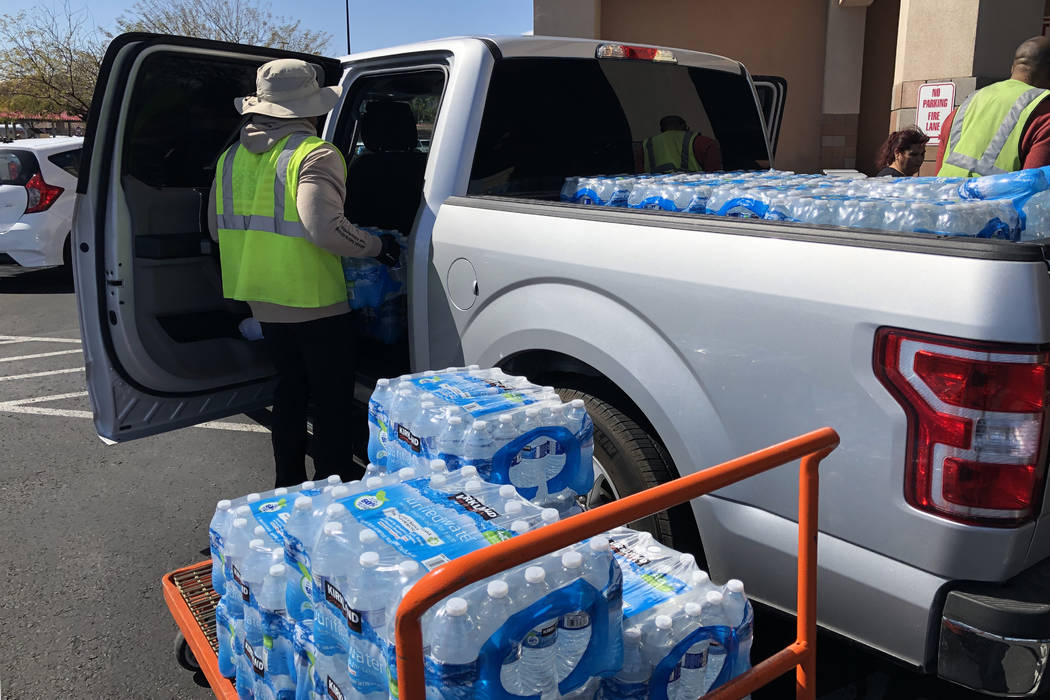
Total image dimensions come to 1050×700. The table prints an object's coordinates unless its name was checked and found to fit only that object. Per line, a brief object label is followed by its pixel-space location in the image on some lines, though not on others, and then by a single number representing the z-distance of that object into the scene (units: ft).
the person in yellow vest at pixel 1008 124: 13.96
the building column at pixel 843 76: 45.42
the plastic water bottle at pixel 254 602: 6.97
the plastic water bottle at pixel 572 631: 5.54
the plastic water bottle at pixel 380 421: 8.81
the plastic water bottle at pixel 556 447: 8.06
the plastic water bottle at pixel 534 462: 8.00
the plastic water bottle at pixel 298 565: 6.33
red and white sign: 28.17
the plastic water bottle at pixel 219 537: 7.66
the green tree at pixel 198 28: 97.86
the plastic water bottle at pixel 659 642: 6.21
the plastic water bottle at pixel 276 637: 6.62
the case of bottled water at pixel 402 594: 5.28
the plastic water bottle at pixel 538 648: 5.38
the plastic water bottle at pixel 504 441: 7.86
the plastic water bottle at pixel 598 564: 5.70
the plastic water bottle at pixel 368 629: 5.49
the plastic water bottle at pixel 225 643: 7.59
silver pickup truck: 6.03
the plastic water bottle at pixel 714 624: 6.40
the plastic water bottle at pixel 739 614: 6.50
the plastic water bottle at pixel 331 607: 5.74
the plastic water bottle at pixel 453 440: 7.87
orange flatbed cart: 4.56
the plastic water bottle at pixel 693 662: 6.32
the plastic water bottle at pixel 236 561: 7.20
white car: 32.30
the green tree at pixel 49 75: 99.50
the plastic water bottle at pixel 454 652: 5.13
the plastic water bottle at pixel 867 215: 8.34
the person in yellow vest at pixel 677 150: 13.65
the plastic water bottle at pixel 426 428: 8.09
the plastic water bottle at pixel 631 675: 6.12
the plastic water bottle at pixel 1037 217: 7.88
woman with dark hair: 19.25
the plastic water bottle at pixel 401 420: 8.48
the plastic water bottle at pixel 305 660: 6.31
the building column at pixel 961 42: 27.81
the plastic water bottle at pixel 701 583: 6.69
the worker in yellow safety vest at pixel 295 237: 10.85
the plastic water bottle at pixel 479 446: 7.79
